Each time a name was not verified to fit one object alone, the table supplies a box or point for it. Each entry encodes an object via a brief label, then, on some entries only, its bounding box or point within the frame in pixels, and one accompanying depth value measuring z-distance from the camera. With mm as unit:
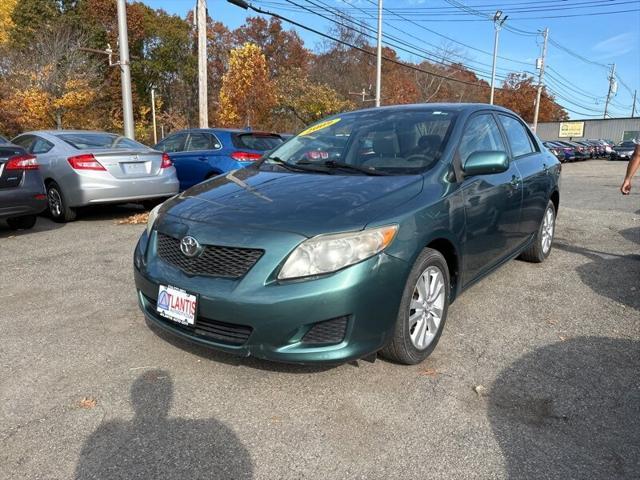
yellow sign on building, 58312
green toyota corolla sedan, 2477
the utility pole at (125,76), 12117
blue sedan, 8172
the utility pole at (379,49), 24391
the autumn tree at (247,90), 30781
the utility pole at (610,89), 72038
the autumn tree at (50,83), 25503
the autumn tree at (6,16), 37153
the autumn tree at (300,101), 32938
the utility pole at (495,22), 39516
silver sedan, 7109
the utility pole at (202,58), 14109
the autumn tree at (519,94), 61438
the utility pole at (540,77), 45312
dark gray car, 6195
